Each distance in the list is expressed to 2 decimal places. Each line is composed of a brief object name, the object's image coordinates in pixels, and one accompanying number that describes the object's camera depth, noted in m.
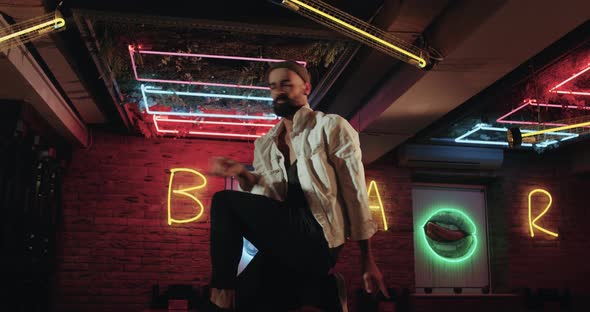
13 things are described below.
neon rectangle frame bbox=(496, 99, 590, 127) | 6.45
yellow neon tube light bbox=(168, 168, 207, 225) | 7.86
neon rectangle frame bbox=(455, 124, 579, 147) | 7.32
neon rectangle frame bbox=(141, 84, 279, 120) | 6.23
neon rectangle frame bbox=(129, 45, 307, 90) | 5.23
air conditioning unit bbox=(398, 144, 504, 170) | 8.54
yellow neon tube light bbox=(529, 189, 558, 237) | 9.03
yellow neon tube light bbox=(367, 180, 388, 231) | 8.56
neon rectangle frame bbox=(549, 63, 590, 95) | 5.43
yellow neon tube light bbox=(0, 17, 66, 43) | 3.86
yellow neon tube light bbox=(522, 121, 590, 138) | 5.36
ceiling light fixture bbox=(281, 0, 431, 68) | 3.49
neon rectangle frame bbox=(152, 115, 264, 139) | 7.76
